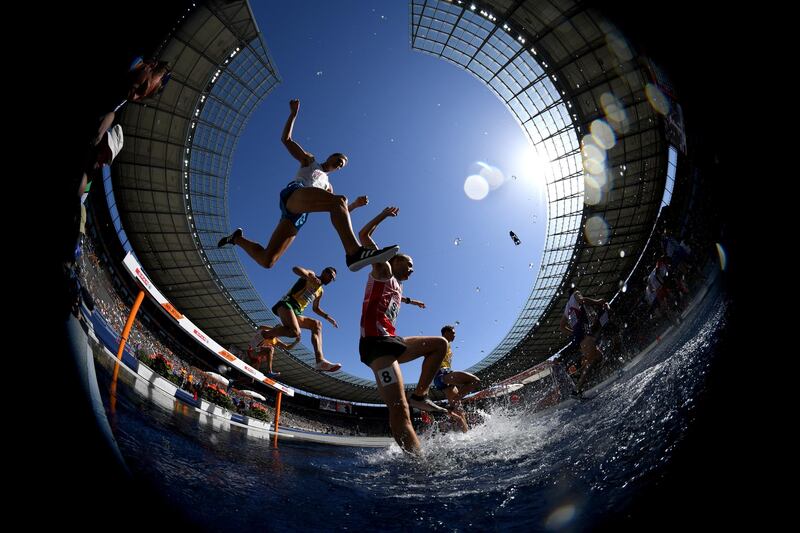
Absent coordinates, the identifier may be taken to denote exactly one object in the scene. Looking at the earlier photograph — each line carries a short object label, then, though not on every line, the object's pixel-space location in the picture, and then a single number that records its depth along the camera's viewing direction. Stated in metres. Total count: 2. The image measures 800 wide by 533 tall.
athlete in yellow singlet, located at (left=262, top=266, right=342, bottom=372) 5.56
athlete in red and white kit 2.39
